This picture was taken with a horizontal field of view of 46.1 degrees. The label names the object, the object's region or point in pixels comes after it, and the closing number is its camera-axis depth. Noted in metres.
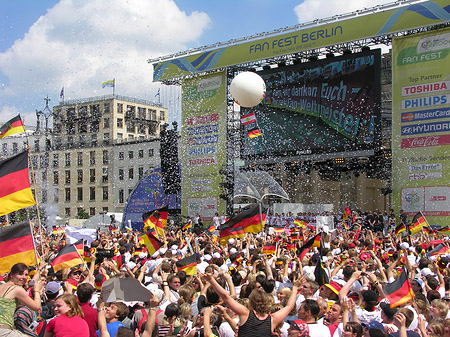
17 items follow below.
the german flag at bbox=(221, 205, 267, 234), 11.25
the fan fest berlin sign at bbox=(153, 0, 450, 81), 24.94
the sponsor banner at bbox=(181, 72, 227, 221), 32.50
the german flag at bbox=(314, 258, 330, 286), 6.77
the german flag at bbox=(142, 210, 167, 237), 14.54
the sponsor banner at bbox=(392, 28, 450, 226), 24.11
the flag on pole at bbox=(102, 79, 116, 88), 68.31
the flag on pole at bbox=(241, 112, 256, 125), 28.12
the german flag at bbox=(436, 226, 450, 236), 15.65
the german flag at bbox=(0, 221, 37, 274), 7.42
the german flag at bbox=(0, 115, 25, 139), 11.32
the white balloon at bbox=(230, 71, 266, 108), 15.20
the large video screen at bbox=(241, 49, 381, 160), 25.89
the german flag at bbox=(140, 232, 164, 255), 10.69
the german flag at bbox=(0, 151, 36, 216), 8.77
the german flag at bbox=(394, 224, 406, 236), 14.35
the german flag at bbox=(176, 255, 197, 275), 7.28
